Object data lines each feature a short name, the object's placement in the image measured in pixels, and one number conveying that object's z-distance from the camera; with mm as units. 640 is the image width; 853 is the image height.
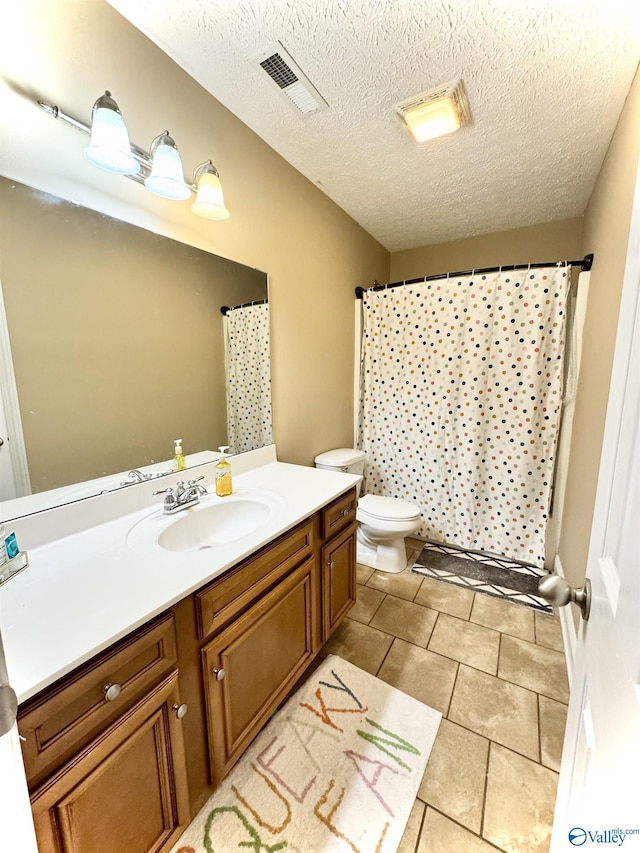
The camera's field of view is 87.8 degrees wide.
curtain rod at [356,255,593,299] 1848
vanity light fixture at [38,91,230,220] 981
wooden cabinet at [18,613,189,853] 587
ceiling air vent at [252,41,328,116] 1216
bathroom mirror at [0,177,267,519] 963
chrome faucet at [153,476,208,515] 1230
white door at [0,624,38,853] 388
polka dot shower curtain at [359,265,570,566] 2057
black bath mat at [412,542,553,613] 2010
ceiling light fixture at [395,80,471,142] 1369
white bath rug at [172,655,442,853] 958
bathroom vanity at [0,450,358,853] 610
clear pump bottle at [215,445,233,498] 1388
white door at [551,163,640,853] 406
